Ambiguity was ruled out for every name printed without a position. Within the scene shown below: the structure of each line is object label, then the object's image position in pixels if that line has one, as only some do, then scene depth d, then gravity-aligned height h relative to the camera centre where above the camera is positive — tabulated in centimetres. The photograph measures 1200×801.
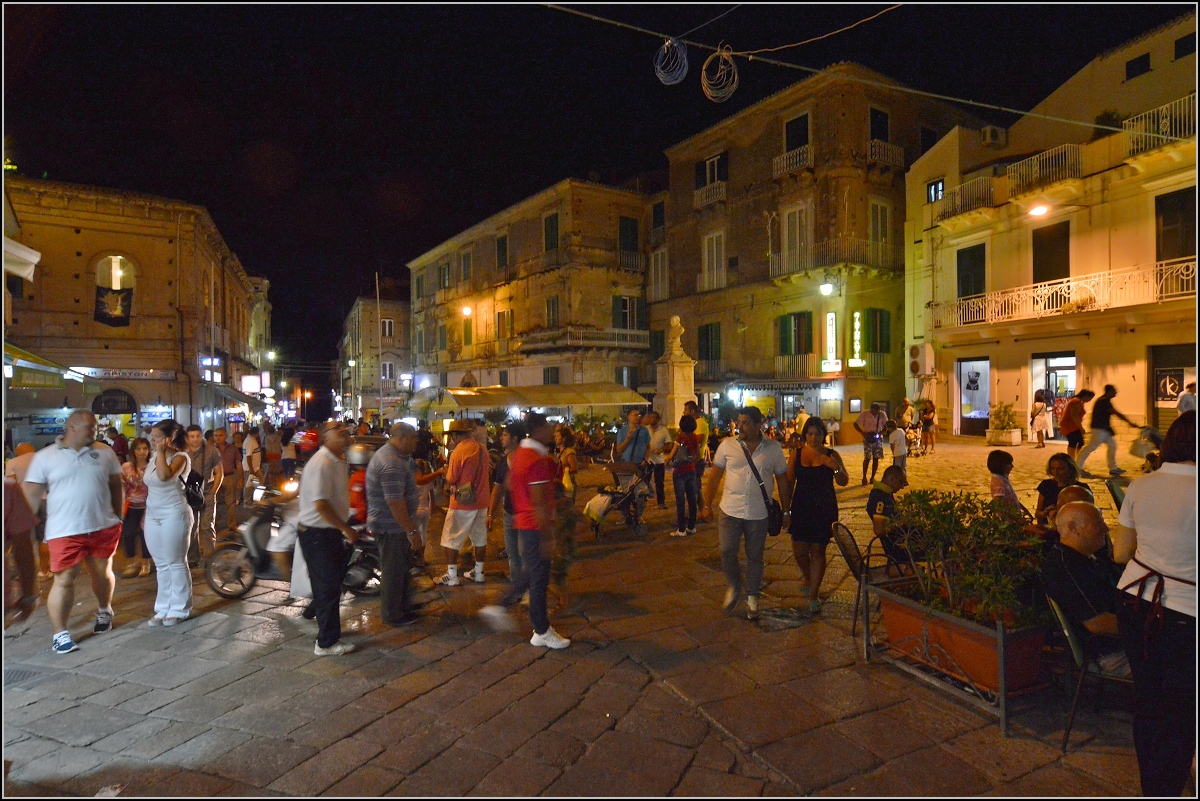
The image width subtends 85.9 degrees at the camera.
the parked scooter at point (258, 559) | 595 -146
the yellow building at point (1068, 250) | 1348 +354
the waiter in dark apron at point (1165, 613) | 266 -92
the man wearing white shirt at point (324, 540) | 455 -99
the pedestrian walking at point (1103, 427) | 874 -44
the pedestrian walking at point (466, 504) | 630 -102
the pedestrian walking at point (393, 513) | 507 -88
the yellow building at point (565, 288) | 2780 +513
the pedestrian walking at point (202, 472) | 735 -88
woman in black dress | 507 -90
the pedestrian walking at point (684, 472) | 797 -91
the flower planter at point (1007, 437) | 1555 -101
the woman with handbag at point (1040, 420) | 1470 -57
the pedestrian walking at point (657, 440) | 854 -55
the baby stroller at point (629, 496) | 798 -122
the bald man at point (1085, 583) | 327 -98
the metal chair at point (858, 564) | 426 -117
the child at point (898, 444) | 983 -72
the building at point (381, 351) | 4672 +370
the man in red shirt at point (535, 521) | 461 -87
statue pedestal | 1540 +33
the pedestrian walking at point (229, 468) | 989 -104
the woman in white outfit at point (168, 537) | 531 -111
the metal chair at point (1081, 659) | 312 -132
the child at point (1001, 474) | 523 -64
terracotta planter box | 344 -142
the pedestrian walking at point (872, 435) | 1080 -64
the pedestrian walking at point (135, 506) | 673 -107
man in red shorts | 468 -71
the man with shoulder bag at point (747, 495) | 497 -76
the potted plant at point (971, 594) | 340 -110
